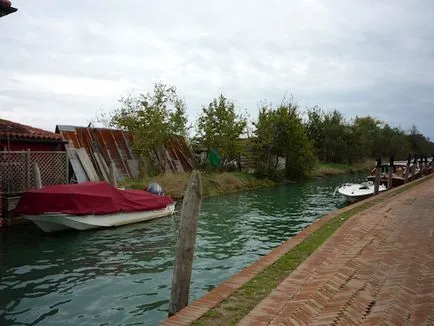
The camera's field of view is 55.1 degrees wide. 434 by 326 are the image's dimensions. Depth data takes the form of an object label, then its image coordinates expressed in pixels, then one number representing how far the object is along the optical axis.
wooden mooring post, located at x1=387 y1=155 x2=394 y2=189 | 23.18
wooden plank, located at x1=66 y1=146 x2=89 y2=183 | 19.86
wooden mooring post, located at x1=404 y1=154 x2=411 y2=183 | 26.38
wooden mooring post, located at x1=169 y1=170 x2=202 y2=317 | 5.52
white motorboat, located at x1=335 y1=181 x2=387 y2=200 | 21.56
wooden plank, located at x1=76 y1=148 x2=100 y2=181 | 20.11
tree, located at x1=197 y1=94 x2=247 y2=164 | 31.67
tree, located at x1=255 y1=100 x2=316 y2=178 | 35.56
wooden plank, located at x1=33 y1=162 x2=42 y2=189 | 15.54
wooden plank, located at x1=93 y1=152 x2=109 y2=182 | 22.47
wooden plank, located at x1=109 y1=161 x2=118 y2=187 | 18.86
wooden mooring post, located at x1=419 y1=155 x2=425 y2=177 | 36.12
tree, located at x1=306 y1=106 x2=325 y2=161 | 51.53
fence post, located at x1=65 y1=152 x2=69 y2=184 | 18.25
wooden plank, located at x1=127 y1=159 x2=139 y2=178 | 25.72
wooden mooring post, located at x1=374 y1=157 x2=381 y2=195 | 20.84
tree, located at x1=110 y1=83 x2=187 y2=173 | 26.69
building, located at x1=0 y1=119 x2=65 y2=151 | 16.47
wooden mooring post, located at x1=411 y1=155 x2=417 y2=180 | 29.91
